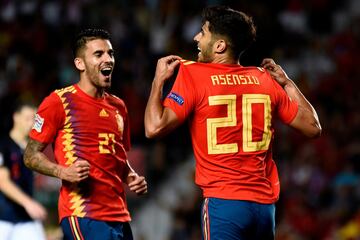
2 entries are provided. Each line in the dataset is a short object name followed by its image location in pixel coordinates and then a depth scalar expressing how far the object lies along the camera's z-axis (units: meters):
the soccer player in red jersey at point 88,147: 12.60
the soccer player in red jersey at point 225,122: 11.85
